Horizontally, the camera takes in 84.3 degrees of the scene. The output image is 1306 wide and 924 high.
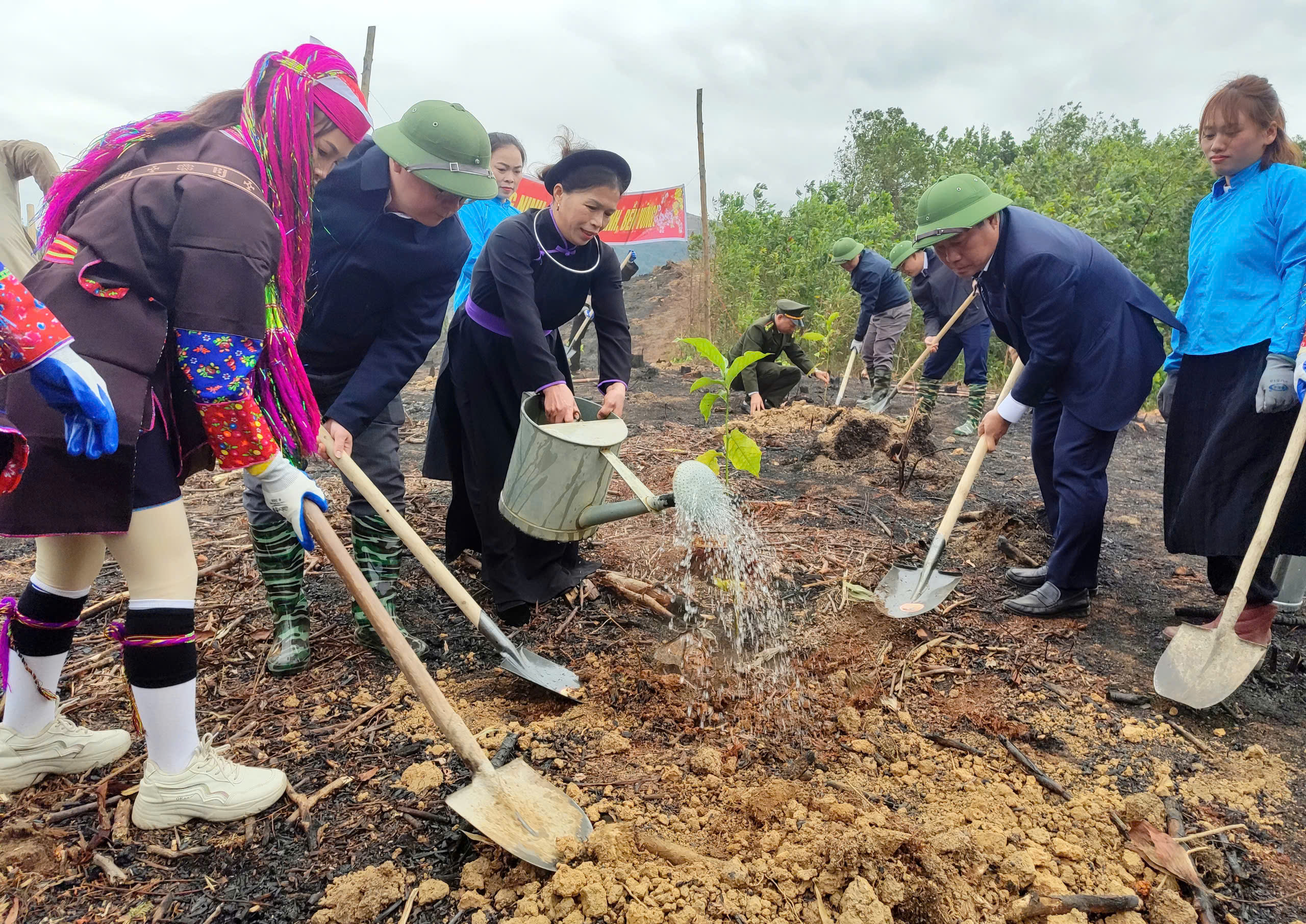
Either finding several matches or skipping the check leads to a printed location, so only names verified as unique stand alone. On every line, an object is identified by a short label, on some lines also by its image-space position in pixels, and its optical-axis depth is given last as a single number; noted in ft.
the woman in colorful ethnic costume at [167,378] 4.87
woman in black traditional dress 8.68
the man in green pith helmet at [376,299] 7.18
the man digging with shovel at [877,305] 24.32
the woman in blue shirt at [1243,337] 7.95
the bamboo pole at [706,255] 41.57
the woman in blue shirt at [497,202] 14.76
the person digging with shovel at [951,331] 21.35
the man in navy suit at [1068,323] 9.04
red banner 47.34
